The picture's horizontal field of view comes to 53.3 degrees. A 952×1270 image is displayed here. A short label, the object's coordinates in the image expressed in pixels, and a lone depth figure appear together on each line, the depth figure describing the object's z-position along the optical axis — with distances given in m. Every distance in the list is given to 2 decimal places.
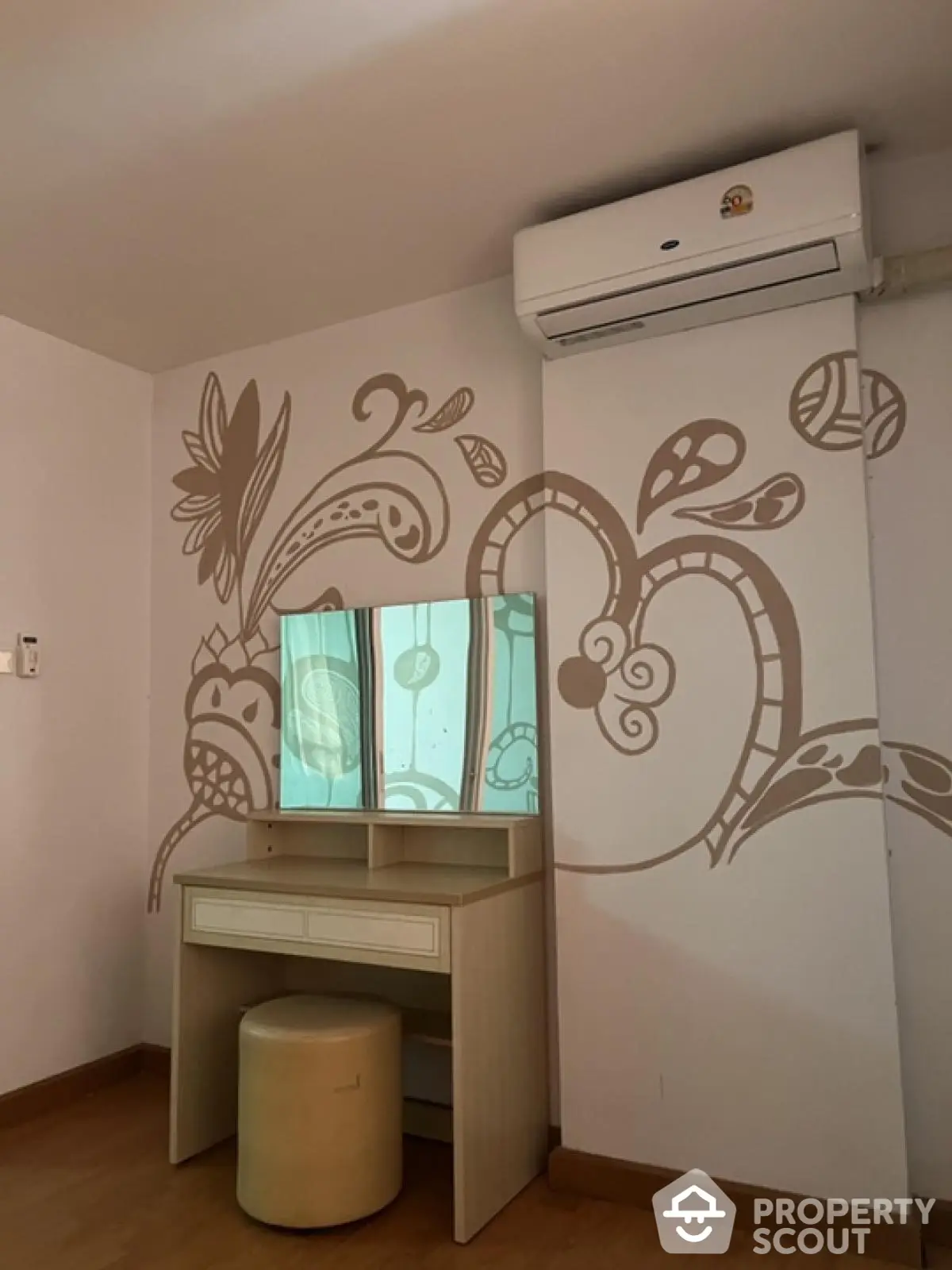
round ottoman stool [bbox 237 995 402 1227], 2.15
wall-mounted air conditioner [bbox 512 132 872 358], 2.06
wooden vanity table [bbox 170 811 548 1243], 2.18
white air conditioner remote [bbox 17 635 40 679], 2.96
